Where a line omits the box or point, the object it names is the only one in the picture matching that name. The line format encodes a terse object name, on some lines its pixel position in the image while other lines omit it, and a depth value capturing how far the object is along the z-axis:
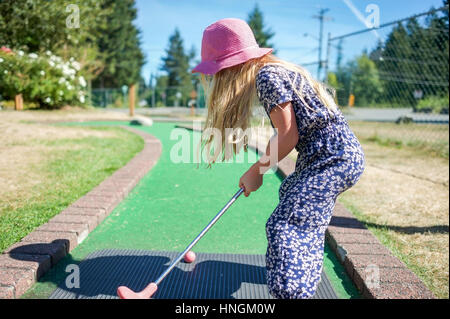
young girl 1.63
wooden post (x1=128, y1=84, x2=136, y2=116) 14.56
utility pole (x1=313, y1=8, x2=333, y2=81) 30.55
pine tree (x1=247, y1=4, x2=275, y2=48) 33.34
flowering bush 7.87
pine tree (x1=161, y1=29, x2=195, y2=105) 51.81
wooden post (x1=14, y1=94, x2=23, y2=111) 11.10
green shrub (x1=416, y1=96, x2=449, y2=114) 9.50
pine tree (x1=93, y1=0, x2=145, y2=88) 31.81
